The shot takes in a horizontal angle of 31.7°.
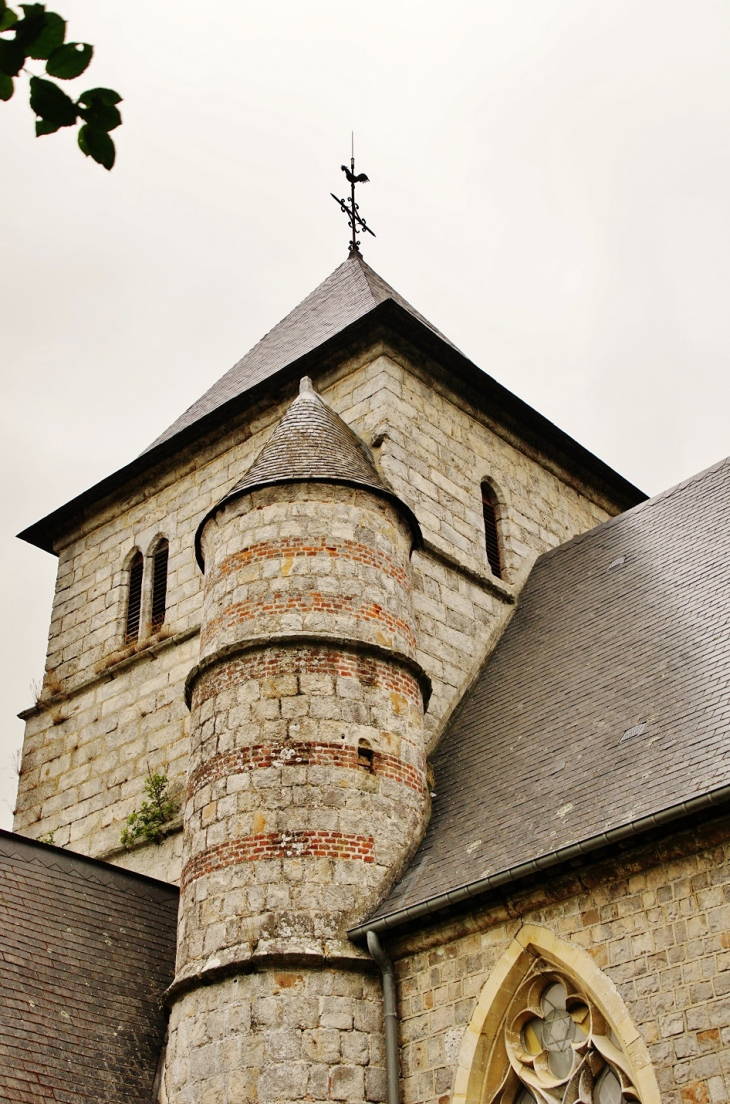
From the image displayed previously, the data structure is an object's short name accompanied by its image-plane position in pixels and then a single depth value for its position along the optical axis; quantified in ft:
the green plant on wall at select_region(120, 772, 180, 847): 39.14
